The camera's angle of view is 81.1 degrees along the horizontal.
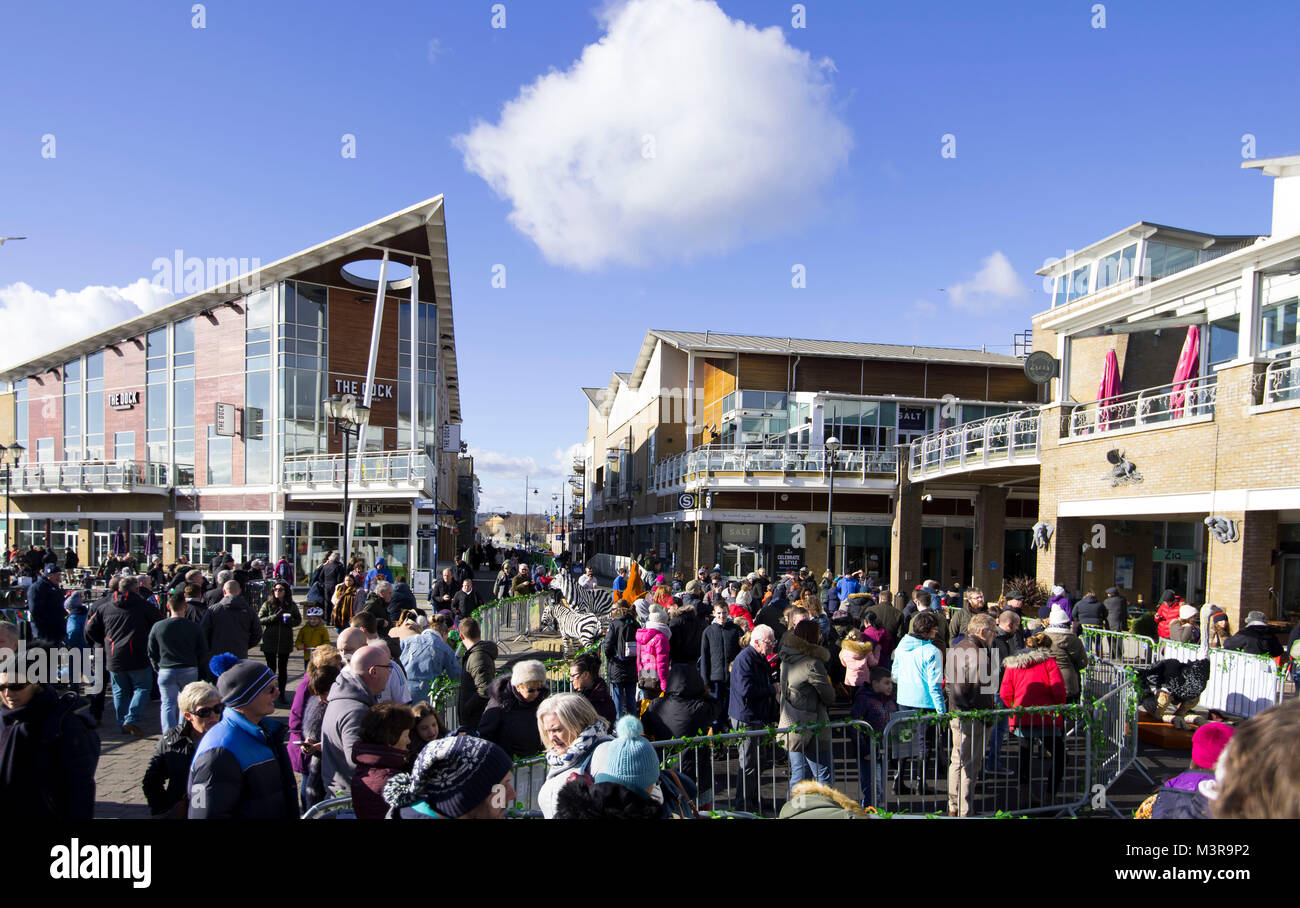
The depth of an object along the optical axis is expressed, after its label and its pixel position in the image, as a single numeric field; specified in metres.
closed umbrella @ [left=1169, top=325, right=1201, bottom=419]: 17.08
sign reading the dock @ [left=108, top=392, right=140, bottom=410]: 32.97
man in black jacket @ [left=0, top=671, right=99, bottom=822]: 3.75
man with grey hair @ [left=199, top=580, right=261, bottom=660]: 8.48
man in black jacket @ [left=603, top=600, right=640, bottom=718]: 8.44
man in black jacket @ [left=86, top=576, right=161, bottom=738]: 8.20
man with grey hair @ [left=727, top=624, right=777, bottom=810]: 6.84
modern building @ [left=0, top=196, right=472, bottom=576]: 28.94
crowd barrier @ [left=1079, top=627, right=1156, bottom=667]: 11.72
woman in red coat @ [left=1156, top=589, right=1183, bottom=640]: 13.68
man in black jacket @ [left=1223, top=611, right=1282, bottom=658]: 9.53
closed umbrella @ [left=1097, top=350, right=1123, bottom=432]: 18.05
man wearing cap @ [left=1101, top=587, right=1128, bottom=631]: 13.34
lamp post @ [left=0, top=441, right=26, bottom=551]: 29.74
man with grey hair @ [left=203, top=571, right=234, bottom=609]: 10.49
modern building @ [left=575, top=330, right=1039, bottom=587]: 29.84
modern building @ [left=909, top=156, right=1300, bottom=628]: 13.23
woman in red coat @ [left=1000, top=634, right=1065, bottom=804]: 6.54
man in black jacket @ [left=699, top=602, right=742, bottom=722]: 8.19
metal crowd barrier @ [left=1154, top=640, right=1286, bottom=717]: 8.92
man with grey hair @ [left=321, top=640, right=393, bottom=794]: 4.59
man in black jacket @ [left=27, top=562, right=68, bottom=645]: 10.89
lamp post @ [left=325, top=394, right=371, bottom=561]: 17.95
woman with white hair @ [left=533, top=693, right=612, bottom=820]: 3.47
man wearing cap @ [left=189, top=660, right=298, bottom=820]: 3.31
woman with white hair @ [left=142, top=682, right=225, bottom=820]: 3.91
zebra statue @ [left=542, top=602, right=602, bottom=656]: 13.02
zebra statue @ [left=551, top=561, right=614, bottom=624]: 16.03
